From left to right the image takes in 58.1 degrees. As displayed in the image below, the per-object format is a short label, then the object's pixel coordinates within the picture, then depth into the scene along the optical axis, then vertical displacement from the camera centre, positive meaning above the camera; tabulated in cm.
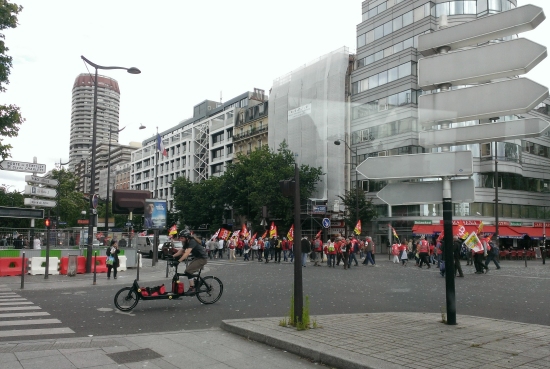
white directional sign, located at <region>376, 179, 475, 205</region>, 821 +62
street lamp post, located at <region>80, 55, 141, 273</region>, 2114 +208
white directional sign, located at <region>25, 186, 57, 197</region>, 1786 +127
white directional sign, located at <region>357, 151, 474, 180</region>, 811 +105
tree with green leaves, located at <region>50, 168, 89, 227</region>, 5558 +322
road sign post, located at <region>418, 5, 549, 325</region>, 738 +229
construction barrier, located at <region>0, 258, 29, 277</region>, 2114 -175
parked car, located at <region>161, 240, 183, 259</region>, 3352 -143
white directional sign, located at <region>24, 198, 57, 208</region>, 1820 +87
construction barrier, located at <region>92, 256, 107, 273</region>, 2291 -178
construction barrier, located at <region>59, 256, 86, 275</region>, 2156 -170
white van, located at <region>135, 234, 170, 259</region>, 4088 -141
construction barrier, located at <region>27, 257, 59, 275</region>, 2156 -174
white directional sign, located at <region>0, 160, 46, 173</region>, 1648 +203
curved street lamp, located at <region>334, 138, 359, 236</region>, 3453 +341
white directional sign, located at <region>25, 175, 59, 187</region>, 1748 +169
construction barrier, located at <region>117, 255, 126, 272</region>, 2428 -179
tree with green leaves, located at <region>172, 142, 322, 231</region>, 5212 +446
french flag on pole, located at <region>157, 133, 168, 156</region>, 3917 +676
